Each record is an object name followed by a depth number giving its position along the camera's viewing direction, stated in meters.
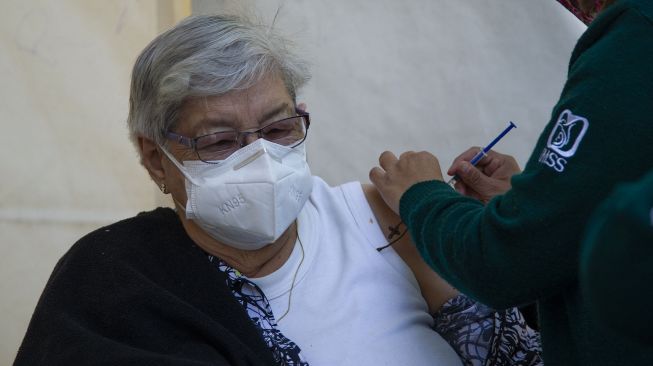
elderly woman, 2.93
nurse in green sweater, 2.67
